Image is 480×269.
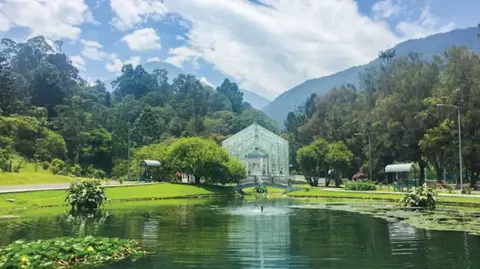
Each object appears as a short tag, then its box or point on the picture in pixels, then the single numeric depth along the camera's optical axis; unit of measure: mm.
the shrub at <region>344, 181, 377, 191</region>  64875
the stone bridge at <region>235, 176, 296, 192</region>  78688
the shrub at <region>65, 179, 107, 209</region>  41781
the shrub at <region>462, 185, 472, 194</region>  48059
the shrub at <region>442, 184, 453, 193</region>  51447
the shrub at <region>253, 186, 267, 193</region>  78938
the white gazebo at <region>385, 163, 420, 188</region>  62122
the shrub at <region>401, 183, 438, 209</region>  40125
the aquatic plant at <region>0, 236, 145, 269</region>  15570
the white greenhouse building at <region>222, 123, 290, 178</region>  90438
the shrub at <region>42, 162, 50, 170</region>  80250
